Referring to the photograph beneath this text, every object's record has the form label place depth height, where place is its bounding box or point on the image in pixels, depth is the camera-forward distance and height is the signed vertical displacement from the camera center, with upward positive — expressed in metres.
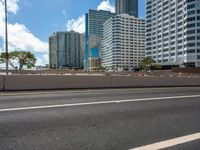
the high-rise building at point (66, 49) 111.31 +17.01
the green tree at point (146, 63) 71.24 +3.81
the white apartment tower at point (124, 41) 111.31 +22.65
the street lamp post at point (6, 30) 16.19 +4.39
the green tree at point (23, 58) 45.62 +4.13
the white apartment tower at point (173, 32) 66.12 +19.30
